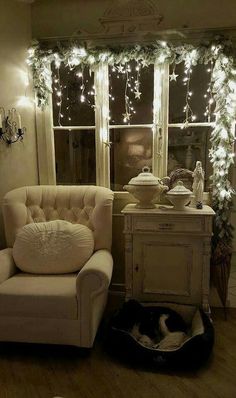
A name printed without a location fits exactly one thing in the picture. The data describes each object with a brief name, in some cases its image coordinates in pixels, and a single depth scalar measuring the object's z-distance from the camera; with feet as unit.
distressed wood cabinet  7.70
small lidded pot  7.79
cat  6.77
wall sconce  8.32
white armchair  6.33
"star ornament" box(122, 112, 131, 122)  9.14
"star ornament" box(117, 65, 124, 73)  8.86
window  8.81
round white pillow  7.54
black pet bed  6.09
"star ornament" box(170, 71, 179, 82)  8.70
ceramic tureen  8.05
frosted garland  8.01
